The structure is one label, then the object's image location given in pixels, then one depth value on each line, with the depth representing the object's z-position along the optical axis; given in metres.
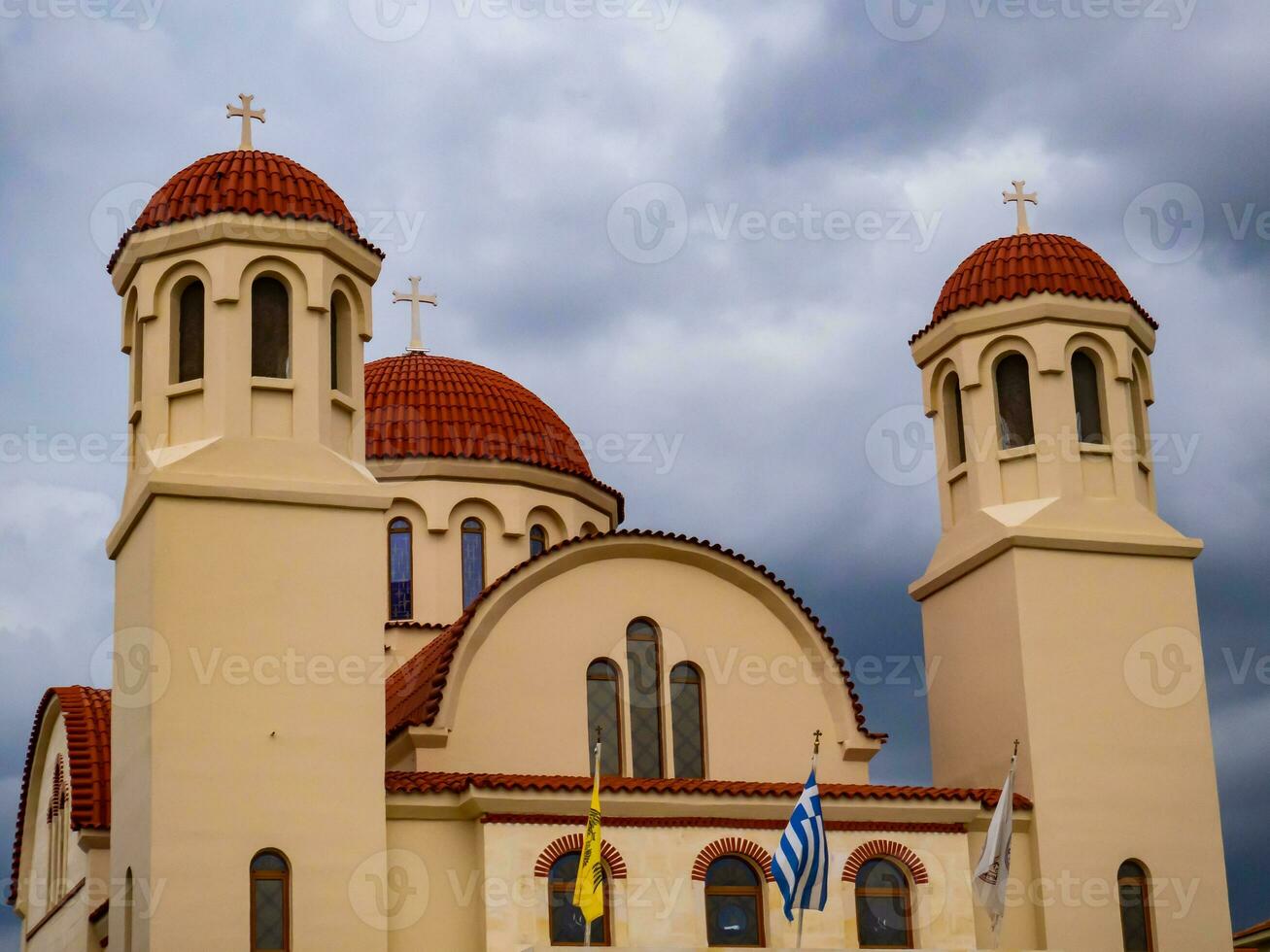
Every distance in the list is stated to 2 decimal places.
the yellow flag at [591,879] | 20.06
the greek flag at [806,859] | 20.30
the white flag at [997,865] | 21.59
